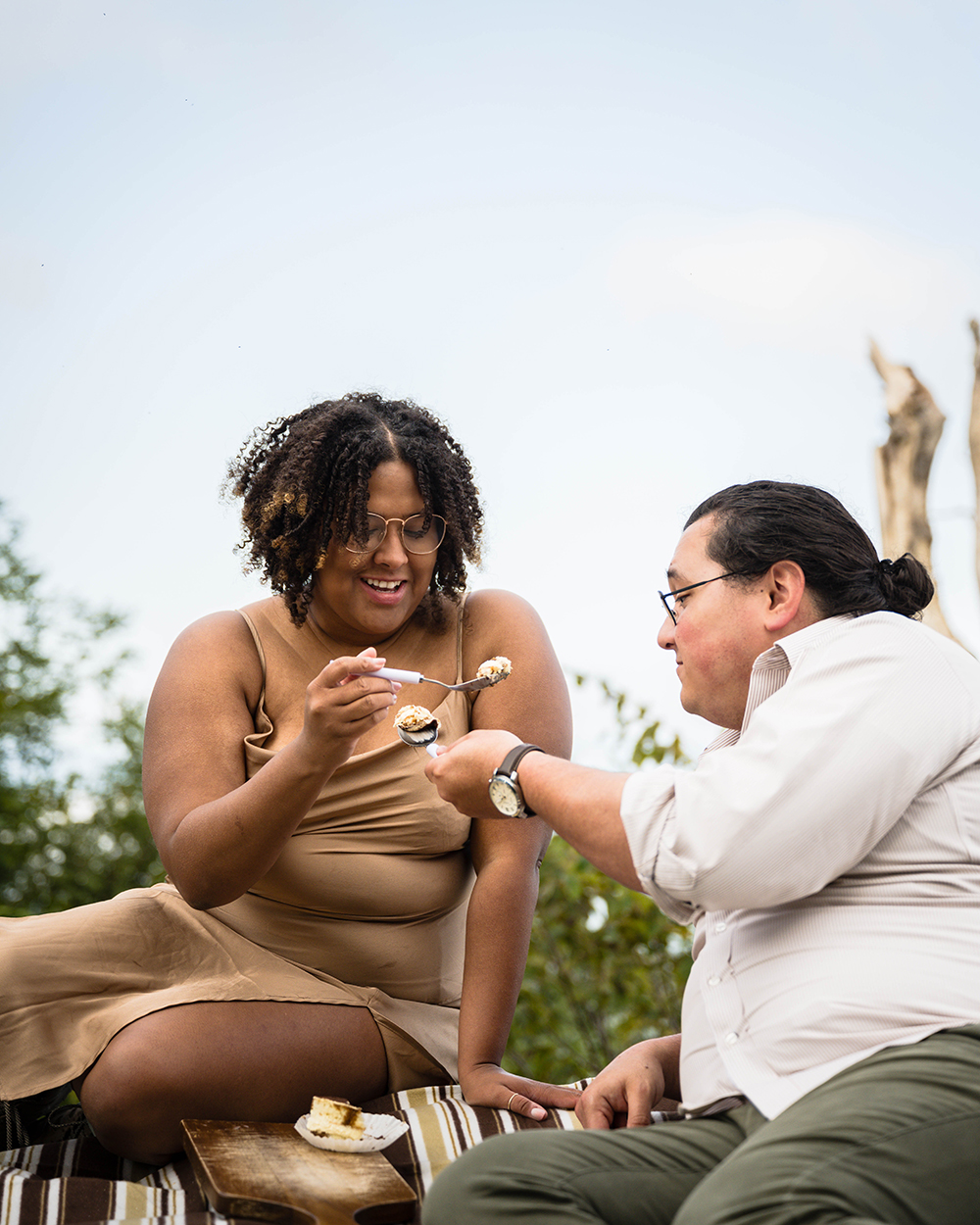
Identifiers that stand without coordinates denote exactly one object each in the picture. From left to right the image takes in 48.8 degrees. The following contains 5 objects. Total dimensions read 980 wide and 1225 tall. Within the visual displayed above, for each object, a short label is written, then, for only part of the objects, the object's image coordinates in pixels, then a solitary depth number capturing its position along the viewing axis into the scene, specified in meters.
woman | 2.30
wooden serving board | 1.80
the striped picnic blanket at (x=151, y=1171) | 1.96
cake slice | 2.10
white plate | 2.10
